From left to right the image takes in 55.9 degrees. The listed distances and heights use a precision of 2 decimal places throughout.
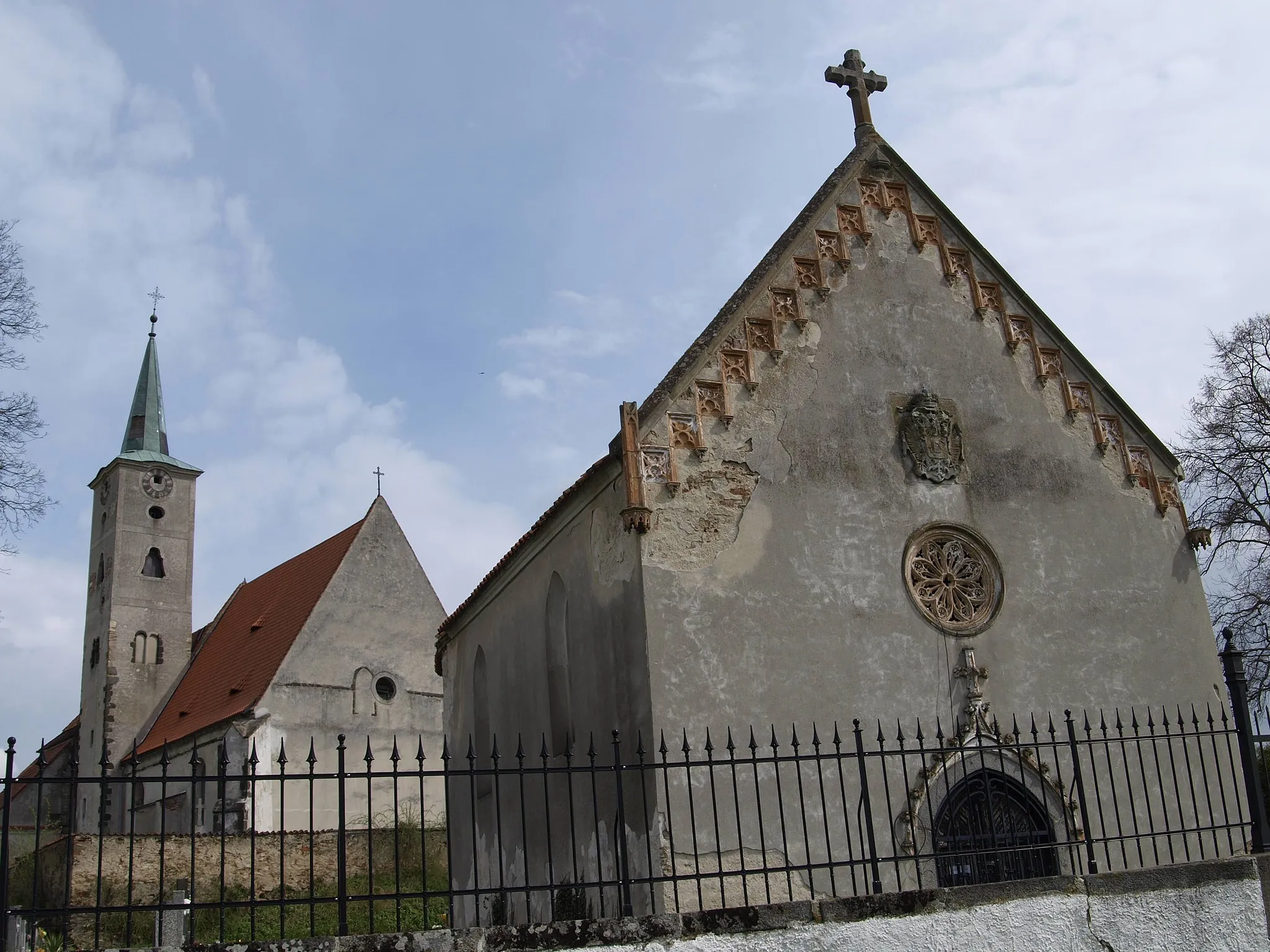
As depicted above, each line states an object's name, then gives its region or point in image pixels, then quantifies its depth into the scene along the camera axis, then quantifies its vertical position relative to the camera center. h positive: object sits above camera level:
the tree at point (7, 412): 13.68 +4.87
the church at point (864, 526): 12.65 +3.06
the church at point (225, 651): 29.59 +5.07
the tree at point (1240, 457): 22.27 +5.73
